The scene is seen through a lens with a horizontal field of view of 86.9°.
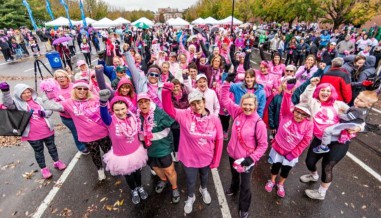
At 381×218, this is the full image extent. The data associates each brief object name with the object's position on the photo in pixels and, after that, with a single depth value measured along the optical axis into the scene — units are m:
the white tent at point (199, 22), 27.35
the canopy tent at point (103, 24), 24.99
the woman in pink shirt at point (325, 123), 3.20
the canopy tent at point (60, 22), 24.63
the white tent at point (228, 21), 25.34
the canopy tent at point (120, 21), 26.10
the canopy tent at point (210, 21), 26.42
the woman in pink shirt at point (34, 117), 3.58
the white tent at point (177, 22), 24.28
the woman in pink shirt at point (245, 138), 2.73
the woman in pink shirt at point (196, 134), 2.73
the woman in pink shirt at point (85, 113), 3.53
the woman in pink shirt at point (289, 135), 3.01
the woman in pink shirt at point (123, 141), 2.92
